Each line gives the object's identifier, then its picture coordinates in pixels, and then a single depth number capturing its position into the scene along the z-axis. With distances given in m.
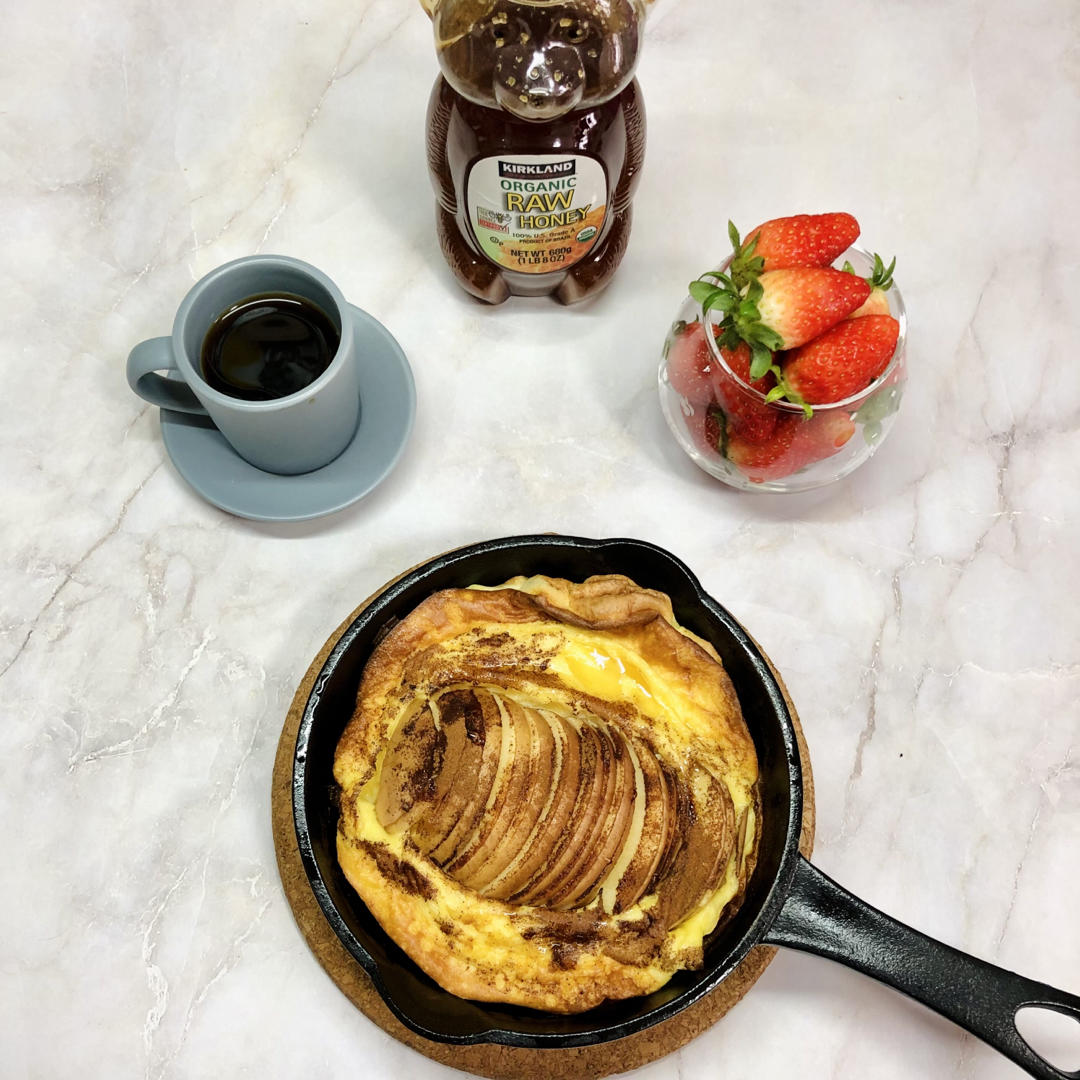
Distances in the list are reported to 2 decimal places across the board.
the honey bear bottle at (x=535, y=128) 0.34
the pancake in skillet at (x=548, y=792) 0.35
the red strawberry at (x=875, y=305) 0.38
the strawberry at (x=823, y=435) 0.38
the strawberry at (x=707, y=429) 0.40
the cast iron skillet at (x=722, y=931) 0.33
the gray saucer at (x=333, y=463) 0.41
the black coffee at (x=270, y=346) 0.39
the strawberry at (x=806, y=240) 0.37
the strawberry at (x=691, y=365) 0.39
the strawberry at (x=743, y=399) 0.37
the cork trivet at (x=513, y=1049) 0.37
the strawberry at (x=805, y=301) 0.35
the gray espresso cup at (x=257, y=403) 0.36
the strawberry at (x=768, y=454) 0.39
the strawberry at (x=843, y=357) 0.36
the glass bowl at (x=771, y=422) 0.38
